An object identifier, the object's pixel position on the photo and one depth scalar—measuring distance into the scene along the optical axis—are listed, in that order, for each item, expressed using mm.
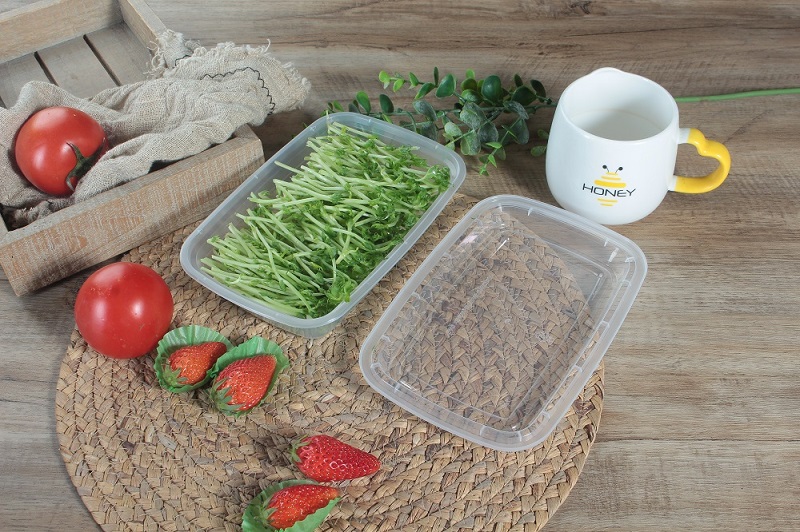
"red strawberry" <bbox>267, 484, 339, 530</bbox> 962
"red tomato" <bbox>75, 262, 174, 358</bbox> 1095
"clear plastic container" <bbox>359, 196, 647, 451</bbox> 1091
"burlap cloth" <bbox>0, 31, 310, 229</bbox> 1253
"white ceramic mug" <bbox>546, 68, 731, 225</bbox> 1202
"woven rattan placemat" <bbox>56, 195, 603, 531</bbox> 1021
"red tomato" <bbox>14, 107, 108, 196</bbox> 1251
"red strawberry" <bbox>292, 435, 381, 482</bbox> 1022
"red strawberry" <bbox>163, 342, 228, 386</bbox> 1104
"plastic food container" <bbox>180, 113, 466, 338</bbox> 1158
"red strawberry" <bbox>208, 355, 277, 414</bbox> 1080
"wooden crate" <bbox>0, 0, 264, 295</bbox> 1201
